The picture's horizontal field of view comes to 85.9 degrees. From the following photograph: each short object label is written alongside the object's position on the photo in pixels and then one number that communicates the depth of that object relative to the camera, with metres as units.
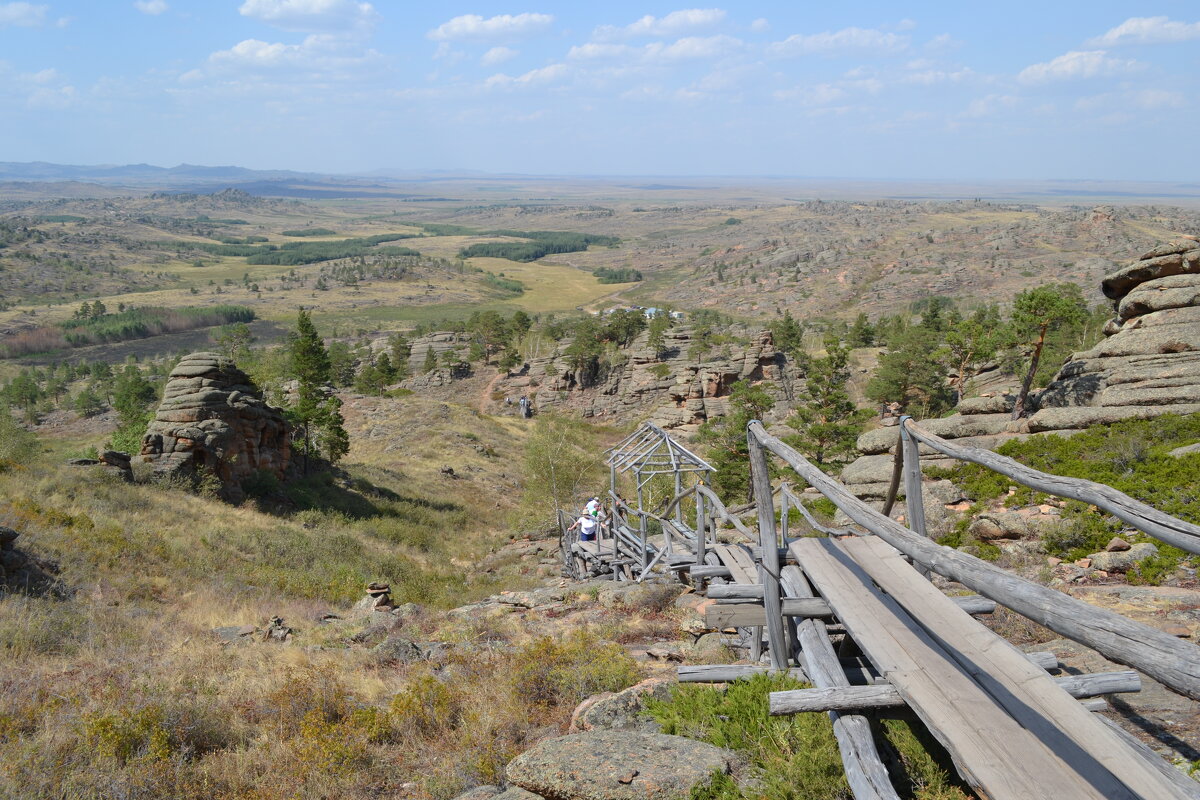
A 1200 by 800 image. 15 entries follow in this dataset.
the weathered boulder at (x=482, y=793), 5.43
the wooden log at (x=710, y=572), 9.70
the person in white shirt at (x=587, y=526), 20.34
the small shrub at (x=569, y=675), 7.42
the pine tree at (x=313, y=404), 32.75
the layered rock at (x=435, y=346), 83.12
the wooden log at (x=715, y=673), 6.39
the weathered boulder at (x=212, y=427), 23.55
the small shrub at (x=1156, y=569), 10.19
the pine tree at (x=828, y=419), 29.62
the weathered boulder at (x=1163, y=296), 23.19
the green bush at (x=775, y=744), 4.47
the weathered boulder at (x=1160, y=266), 24.11
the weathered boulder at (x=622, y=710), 6.18
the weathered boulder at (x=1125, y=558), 10.93
